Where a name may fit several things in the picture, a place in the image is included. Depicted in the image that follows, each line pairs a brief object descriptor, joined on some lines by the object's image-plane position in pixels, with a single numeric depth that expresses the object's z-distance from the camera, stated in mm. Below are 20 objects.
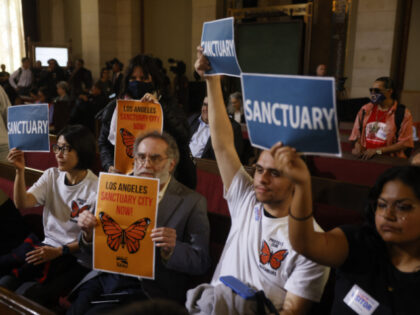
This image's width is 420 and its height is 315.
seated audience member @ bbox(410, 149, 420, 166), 2493
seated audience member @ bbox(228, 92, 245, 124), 6867
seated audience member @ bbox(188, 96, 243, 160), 4395
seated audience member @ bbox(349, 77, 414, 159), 4340
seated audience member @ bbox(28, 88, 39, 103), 10523
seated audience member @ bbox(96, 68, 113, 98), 10948
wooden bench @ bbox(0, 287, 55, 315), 1576
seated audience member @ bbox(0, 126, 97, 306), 2584
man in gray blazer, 2148
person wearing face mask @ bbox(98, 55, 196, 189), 3021
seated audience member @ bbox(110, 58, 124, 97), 10953
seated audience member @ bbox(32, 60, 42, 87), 12866
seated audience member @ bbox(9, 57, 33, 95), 13039
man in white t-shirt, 1833
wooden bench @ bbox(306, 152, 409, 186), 4205
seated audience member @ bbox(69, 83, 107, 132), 8055
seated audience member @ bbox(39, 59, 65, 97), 12570
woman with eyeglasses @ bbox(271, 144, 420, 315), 1500
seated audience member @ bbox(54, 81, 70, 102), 9260
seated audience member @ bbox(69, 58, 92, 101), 12172
